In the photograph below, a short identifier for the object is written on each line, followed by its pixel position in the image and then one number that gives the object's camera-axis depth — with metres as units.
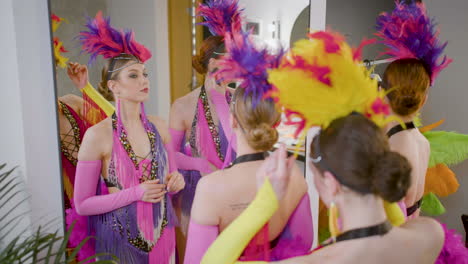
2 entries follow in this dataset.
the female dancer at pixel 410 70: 1.64
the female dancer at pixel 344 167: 0.87
